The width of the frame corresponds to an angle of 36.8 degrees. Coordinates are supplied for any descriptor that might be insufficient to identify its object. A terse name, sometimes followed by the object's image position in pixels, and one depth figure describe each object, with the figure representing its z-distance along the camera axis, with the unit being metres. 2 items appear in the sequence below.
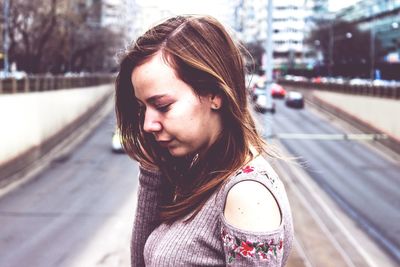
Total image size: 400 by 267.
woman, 1.33
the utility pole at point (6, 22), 33.09
